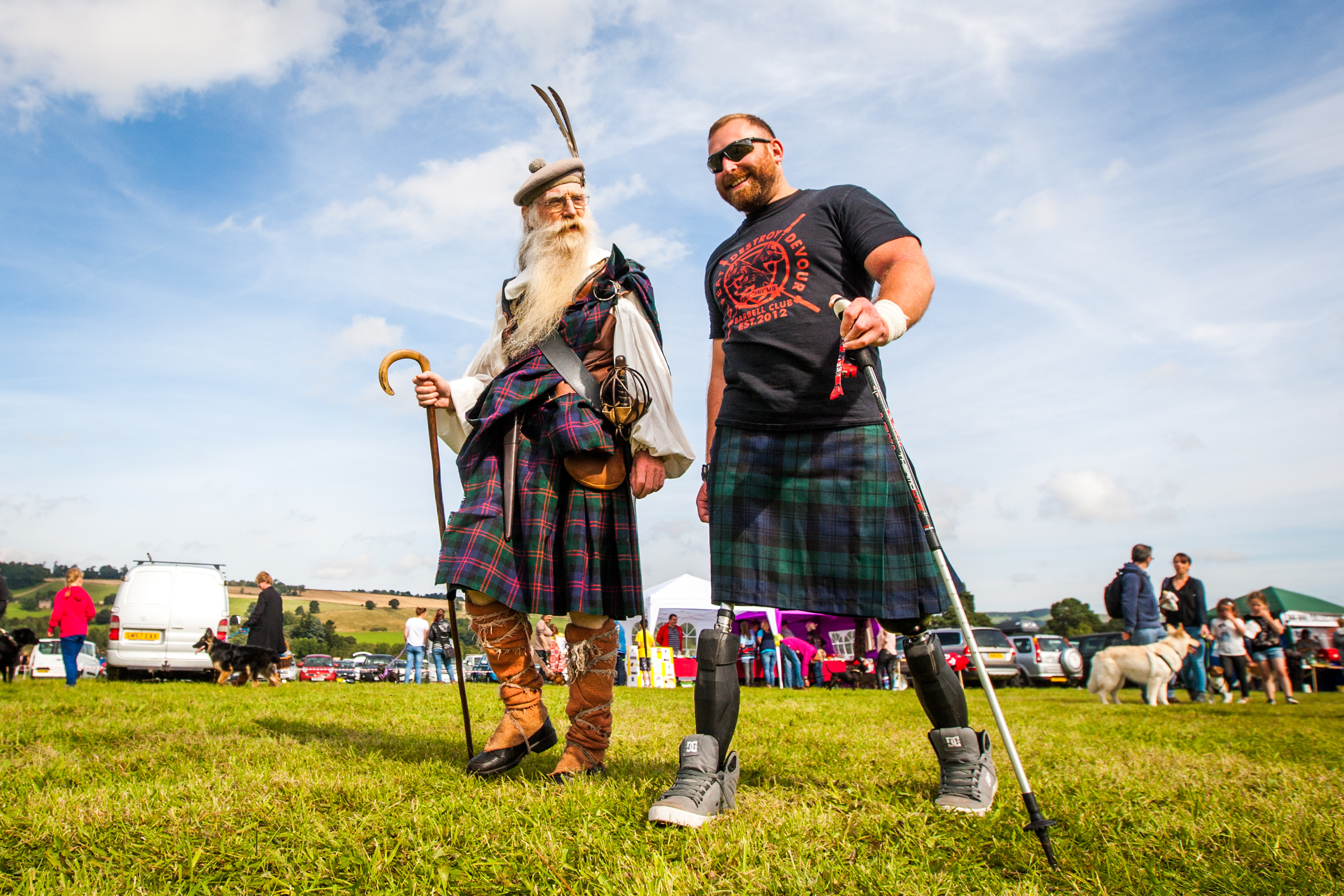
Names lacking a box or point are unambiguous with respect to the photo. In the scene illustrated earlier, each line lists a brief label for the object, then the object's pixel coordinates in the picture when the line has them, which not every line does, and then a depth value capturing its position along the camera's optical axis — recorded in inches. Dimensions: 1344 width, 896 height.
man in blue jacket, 348.8
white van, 540.4
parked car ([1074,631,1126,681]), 915.4
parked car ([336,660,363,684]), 1242.0
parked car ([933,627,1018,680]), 780.0
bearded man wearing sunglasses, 99.4
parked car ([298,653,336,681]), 1157.1
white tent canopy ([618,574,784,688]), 806.5
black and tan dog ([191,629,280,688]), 525.3
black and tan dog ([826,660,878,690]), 741.3
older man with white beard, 118.6
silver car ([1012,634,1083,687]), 815.7
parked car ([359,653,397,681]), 1232.2
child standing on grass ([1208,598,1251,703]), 457.4
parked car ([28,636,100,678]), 1055.0
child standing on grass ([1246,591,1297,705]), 438.0
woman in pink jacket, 455.5
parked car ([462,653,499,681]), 959.0
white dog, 391.9
